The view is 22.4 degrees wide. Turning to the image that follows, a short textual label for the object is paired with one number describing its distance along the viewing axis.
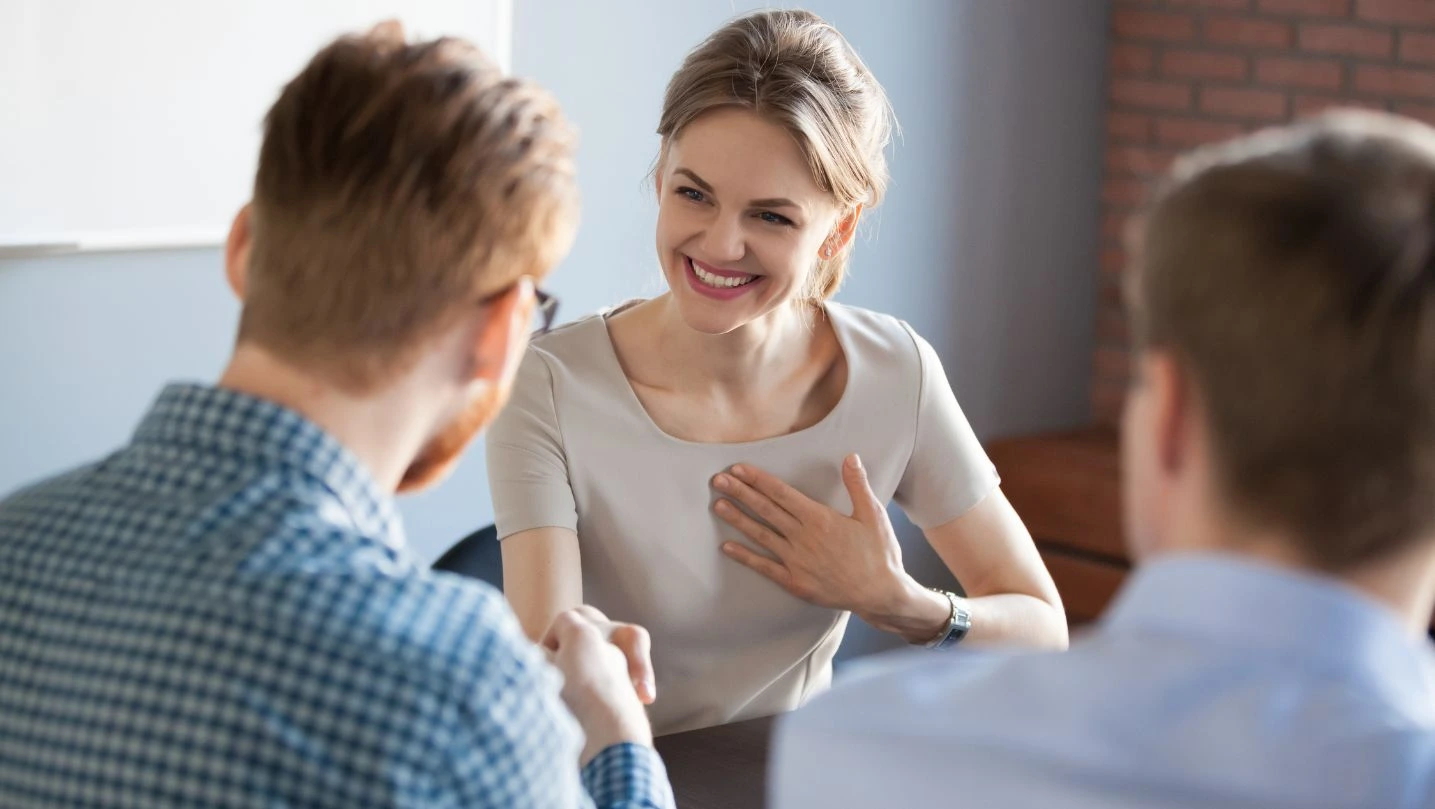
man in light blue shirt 1.69
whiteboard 2.90
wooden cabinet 3.83
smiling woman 2.64
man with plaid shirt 1.91
